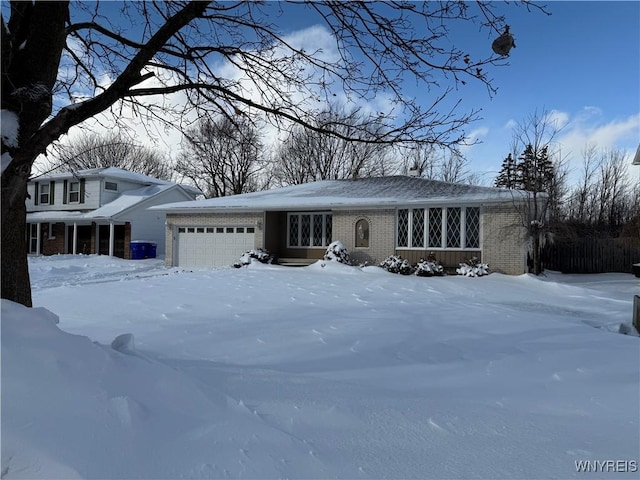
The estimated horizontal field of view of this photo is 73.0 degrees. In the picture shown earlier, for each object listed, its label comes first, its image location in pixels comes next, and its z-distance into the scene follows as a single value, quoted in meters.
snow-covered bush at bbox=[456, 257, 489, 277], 14.38
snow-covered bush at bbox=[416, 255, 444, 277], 14.83
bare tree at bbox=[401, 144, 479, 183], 32.80
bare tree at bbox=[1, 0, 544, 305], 3.62
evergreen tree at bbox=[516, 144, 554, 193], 15.51
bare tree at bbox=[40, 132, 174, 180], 38.01
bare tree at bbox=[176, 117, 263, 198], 33.59
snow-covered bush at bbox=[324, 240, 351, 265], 16.33
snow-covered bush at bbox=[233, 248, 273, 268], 17.12
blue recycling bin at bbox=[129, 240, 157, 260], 24.34
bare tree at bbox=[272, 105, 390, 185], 32.44
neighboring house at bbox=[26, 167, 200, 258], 25.00
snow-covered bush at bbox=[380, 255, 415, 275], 15.28
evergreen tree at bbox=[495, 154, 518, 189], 39.58
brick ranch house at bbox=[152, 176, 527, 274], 15.01
